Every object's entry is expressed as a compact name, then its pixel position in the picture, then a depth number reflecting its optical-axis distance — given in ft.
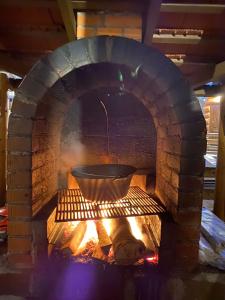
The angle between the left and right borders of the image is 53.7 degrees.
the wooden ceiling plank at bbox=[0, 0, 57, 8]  5.59
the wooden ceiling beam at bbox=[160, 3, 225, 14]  5.63
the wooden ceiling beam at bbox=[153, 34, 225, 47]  7.48
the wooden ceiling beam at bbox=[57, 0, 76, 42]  5.19
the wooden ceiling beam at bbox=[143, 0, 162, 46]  5.15
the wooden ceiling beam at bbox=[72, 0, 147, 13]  5.82
